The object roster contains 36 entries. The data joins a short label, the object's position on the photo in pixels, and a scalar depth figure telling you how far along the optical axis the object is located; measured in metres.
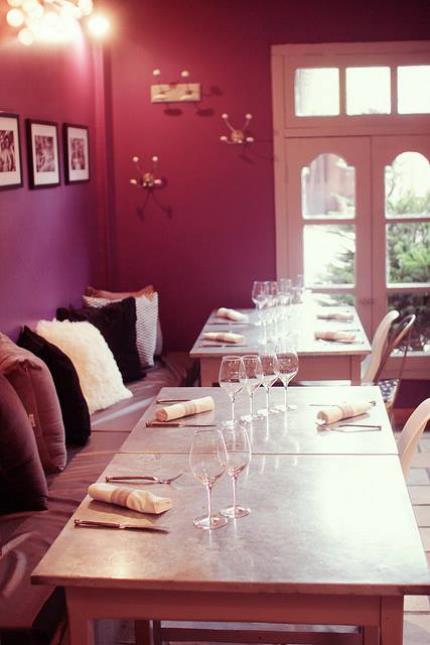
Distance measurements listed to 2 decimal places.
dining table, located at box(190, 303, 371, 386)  4.47
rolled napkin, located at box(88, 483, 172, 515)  2.37
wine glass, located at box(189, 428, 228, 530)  2.22
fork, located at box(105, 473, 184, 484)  2.62
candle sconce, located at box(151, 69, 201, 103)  5.91
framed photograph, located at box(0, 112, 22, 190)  4.16
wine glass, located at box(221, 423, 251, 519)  2.29
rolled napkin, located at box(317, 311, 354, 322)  5.14
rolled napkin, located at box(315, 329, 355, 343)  4.61
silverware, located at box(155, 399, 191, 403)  3.43
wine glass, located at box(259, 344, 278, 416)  3.14
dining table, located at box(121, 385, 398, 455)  2.91
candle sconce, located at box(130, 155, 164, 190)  6.02
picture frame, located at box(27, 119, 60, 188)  4.61
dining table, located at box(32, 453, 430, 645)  2.00
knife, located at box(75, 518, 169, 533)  2.29
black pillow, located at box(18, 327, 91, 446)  4.03
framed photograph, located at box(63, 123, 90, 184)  5.29
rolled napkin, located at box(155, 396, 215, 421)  3.23
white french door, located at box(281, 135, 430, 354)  5.94
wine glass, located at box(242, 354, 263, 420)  3.05
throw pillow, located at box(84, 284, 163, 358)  5.70
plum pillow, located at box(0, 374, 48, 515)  3.22
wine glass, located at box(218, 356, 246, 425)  3.05
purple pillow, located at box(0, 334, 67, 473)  3.65
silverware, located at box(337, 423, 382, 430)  3.07
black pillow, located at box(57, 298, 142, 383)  5.08
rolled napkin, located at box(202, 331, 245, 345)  4.69
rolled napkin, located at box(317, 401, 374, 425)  3.13
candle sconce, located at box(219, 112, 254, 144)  5.92
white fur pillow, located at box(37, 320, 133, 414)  4.51
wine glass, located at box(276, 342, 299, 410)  3.20
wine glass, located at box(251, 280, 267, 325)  5.02
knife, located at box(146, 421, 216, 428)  3.16
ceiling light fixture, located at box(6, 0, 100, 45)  4.29
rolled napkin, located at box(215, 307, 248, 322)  5.33
